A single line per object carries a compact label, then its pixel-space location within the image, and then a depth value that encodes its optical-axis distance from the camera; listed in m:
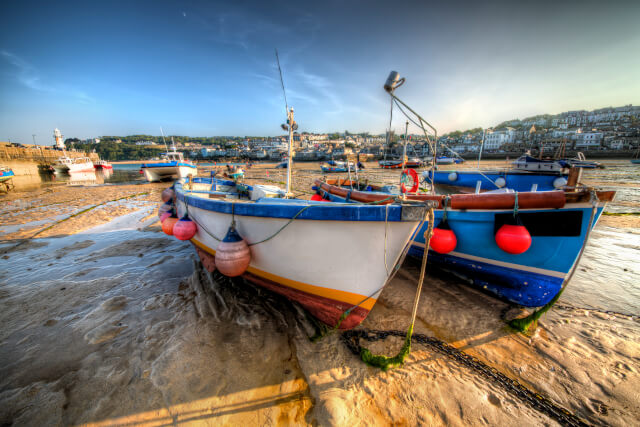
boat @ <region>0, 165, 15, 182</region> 21.33
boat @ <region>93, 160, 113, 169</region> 39.03
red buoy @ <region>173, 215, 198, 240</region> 4.91
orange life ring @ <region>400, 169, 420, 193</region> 6.46
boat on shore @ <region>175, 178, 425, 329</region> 2.90
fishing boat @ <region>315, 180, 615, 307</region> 3.28
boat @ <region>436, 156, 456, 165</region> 47.78
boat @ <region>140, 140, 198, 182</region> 24.02
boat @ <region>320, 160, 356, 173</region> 33.19
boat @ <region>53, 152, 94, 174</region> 33.19
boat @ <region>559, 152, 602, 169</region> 26.48
